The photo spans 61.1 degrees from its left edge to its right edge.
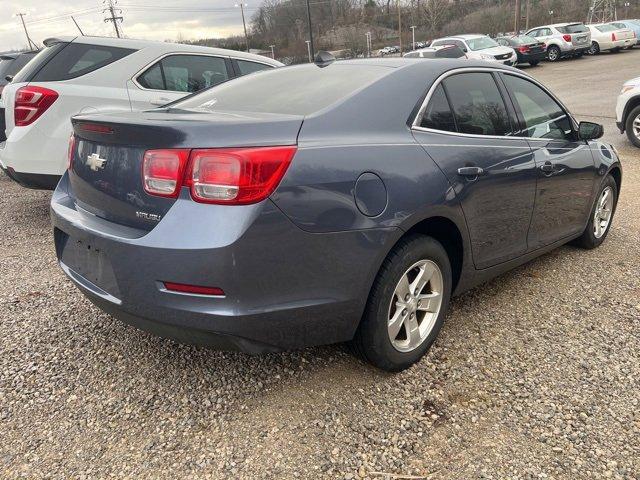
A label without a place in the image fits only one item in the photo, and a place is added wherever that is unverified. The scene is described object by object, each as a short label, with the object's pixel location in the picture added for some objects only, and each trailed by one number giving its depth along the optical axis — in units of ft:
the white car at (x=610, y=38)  90.48
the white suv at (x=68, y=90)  15.72
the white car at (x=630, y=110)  27.25
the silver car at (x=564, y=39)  87.15
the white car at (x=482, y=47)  70.38
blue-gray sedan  6.84
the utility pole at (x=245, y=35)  227.81
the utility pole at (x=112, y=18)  224.02
